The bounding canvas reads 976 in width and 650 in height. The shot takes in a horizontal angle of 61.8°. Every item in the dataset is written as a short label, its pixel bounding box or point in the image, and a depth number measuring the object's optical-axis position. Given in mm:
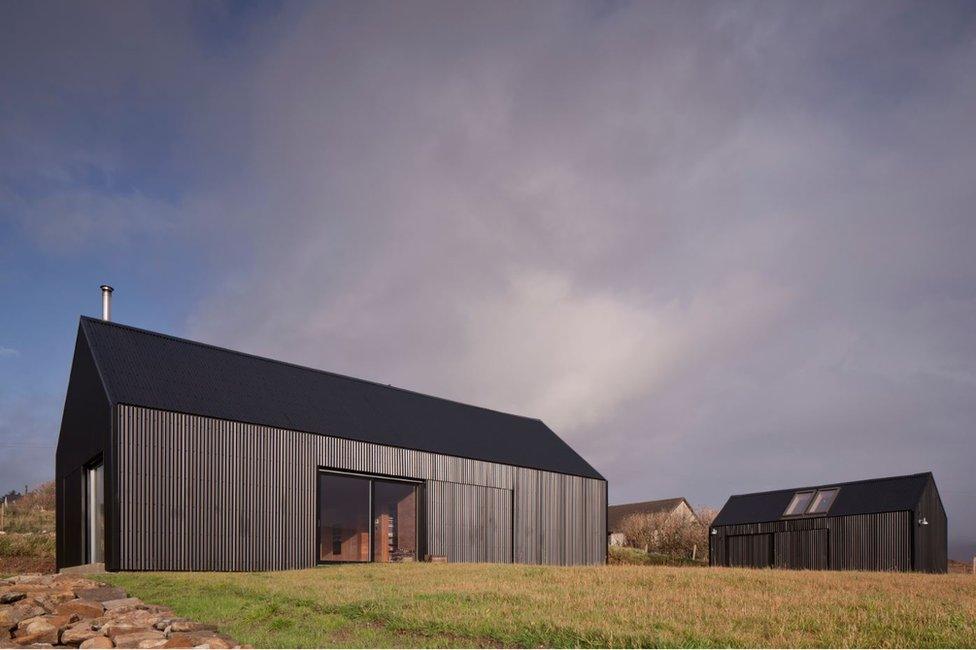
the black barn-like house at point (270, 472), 19219
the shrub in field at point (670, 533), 51938
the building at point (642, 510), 63438
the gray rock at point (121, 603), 10641
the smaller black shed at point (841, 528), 33719
